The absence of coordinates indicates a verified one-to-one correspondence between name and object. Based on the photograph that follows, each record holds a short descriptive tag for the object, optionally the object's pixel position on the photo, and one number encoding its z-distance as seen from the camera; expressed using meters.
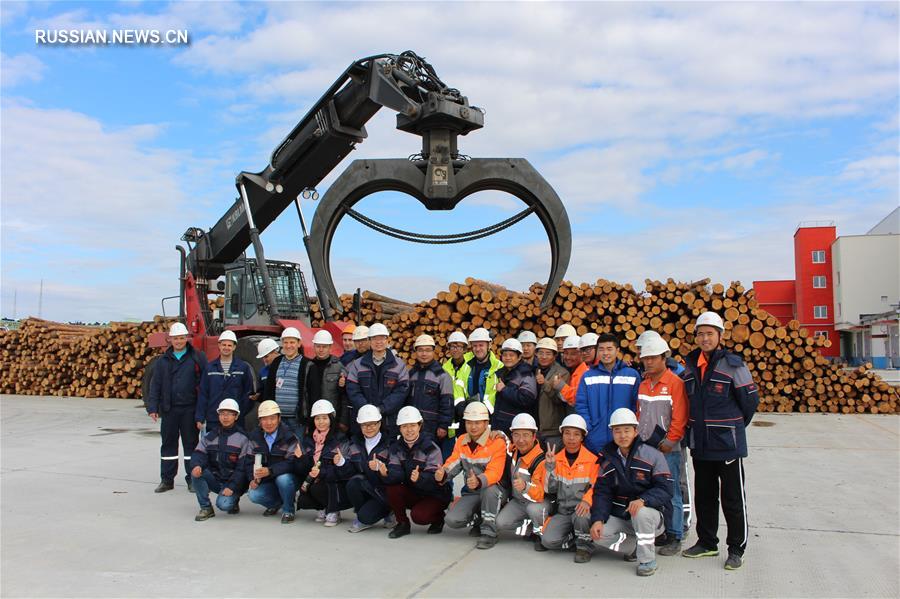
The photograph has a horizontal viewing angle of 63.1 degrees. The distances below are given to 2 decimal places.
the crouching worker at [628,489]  4.54
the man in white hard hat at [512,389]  5.70
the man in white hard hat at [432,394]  5.89
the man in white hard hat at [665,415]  4.83
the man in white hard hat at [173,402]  7.07
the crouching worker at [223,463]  5.93
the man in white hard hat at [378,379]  6.00
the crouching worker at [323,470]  5.68
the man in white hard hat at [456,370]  6.20
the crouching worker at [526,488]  5.08
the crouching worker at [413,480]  5.36
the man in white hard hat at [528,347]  6.15
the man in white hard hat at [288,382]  6.55
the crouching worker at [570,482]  4.85
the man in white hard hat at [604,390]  5.12
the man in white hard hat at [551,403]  5.60
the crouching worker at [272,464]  5.79
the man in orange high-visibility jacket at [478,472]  5.15
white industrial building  39.69
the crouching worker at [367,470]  5.46
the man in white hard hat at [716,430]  4.56
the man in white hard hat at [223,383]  6.79
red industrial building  42.75
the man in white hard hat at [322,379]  6.45
